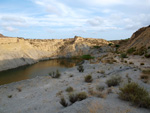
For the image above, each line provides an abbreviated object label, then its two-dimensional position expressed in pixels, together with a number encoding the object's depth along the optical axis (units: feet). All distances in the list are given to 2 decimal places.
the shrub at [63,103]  16.51
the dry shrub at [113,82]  23.85
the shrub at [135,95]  13.30
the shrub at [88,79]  33.64
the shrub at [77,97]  16.87
